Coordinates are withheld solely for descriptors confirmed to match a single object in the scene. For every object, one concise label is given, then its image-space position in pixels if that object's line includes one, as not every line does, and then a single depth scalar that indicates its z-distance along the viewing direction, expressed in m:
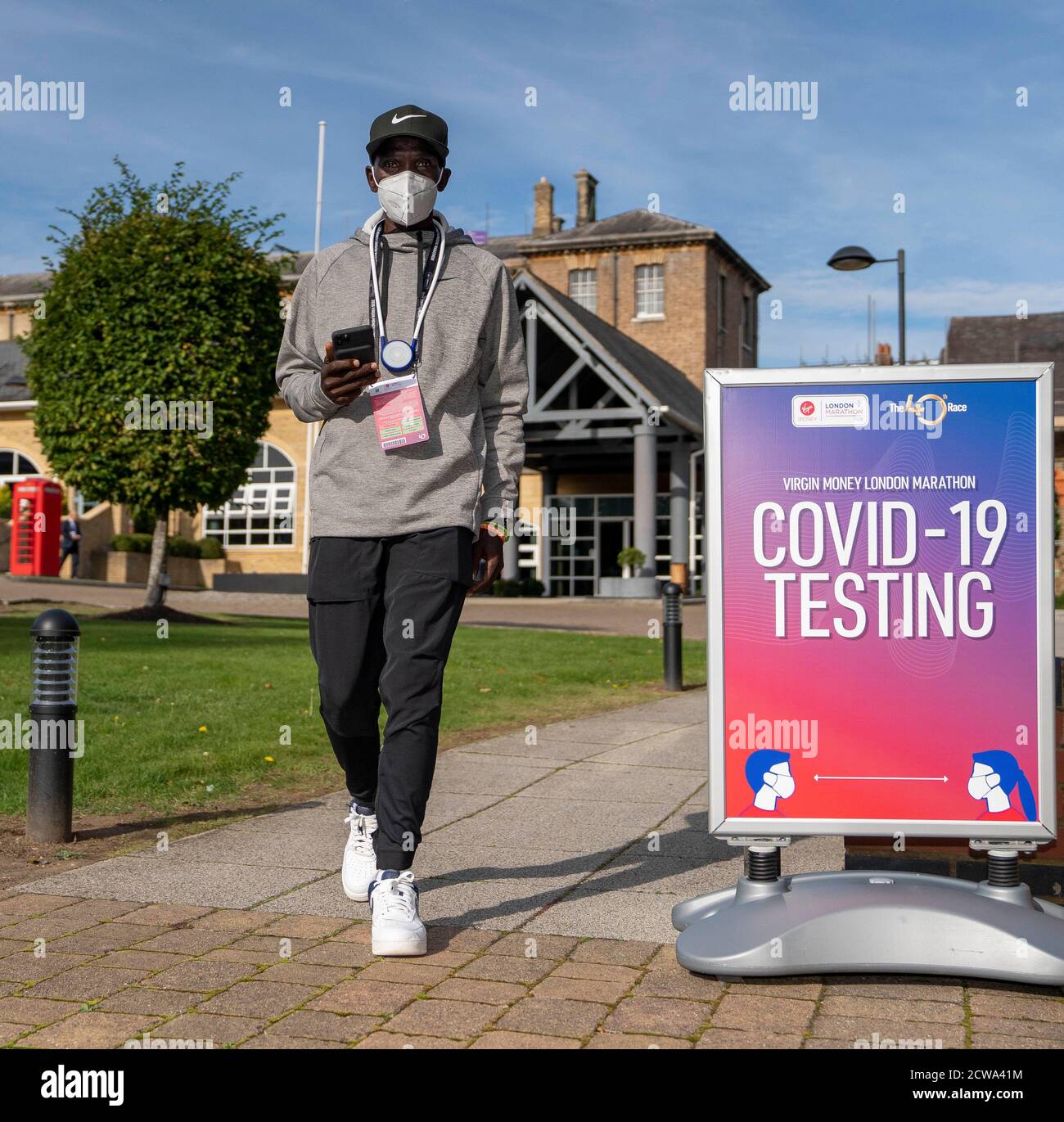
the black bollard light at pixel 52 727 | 4.75
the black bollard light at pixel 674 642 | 11.12
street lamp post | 18.92
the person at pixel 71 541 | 30.50
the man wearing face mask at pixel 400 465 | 3.53
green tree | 16.77
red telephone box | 28.80
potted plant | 30.41
